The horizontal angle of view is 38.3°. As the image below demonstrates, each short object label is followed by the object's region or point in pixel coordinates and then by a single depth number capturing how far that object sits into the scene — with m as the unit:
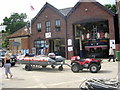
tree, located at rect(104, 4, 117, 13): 41.72
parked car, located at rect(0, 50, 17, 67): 17.67
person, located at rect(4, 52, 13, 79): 10.91
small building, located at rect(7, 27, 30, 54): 31.57
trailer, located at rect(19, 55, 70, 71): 13.68
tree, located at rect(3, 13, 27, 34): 60.62
